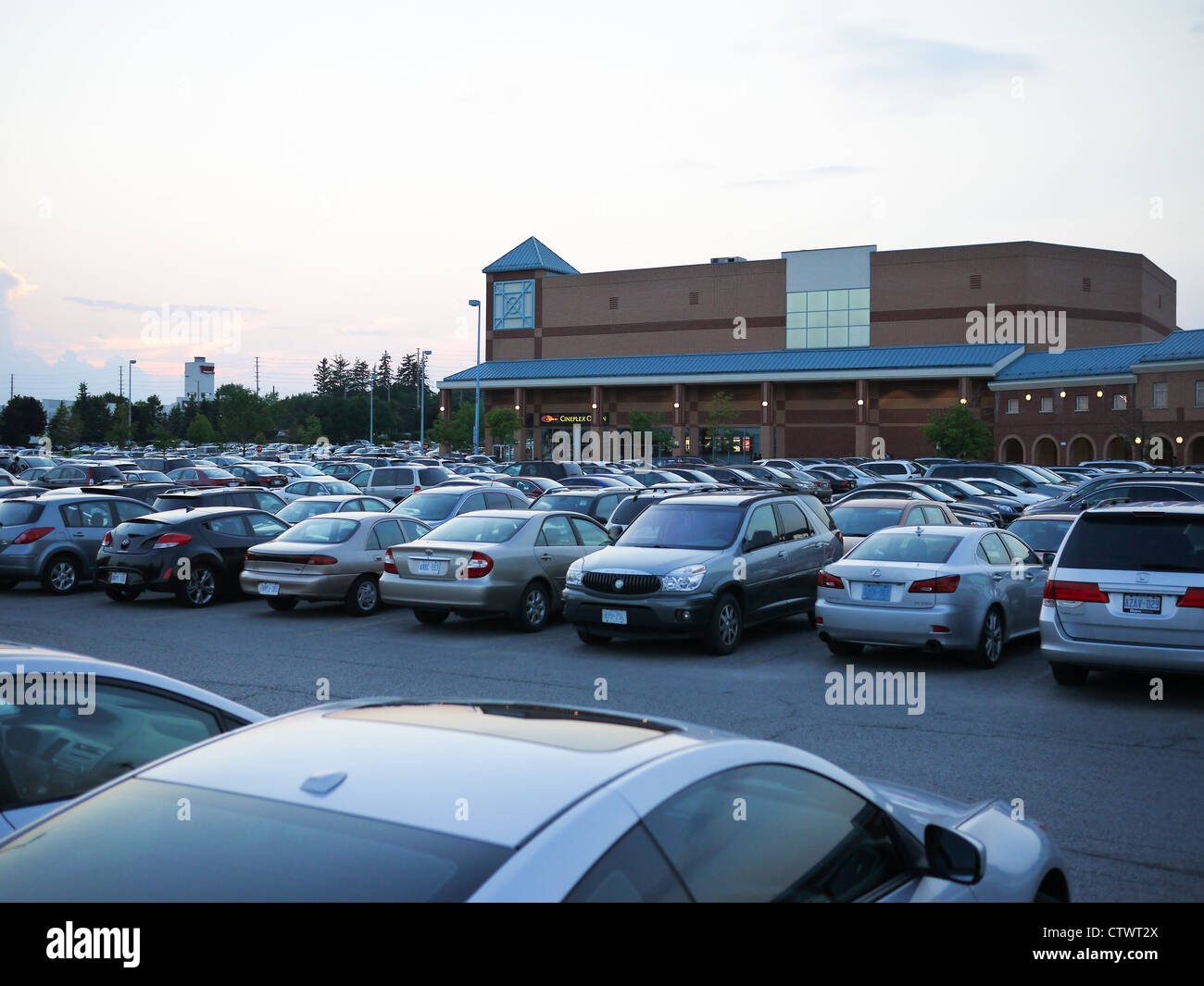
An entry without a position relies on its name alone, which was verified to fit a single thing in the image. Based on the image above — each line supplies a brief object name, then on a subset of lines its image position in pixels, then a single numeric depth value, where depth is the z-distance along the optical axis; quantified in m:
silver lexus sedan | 11.65
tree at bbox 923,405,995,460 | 60.66
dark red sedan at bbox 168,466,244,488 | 36.49
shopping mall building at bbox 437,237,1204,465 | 64.00
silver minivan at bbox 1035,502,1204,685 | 9.70
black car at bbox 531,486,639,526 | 19.77
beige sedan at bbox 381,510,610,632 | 14.36
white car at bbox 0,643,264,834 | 3.98
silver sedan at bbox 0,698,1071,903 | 2.32
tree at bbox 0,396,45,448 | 101.69
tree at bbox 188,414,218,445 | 90.94
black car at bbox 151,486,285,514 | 18.92
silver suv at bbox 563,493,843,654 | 12.77
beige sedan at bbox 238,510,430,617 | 15.89
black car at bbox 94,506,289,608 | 16.59
